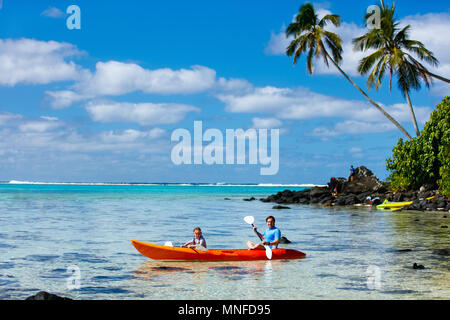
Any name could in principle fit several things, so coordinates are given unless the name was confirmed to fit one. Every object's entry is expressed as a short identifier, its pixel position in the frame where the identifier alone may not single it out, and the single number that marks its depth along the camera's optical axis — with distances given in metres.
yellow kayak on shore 33.78
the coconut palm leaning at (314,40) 37.53
